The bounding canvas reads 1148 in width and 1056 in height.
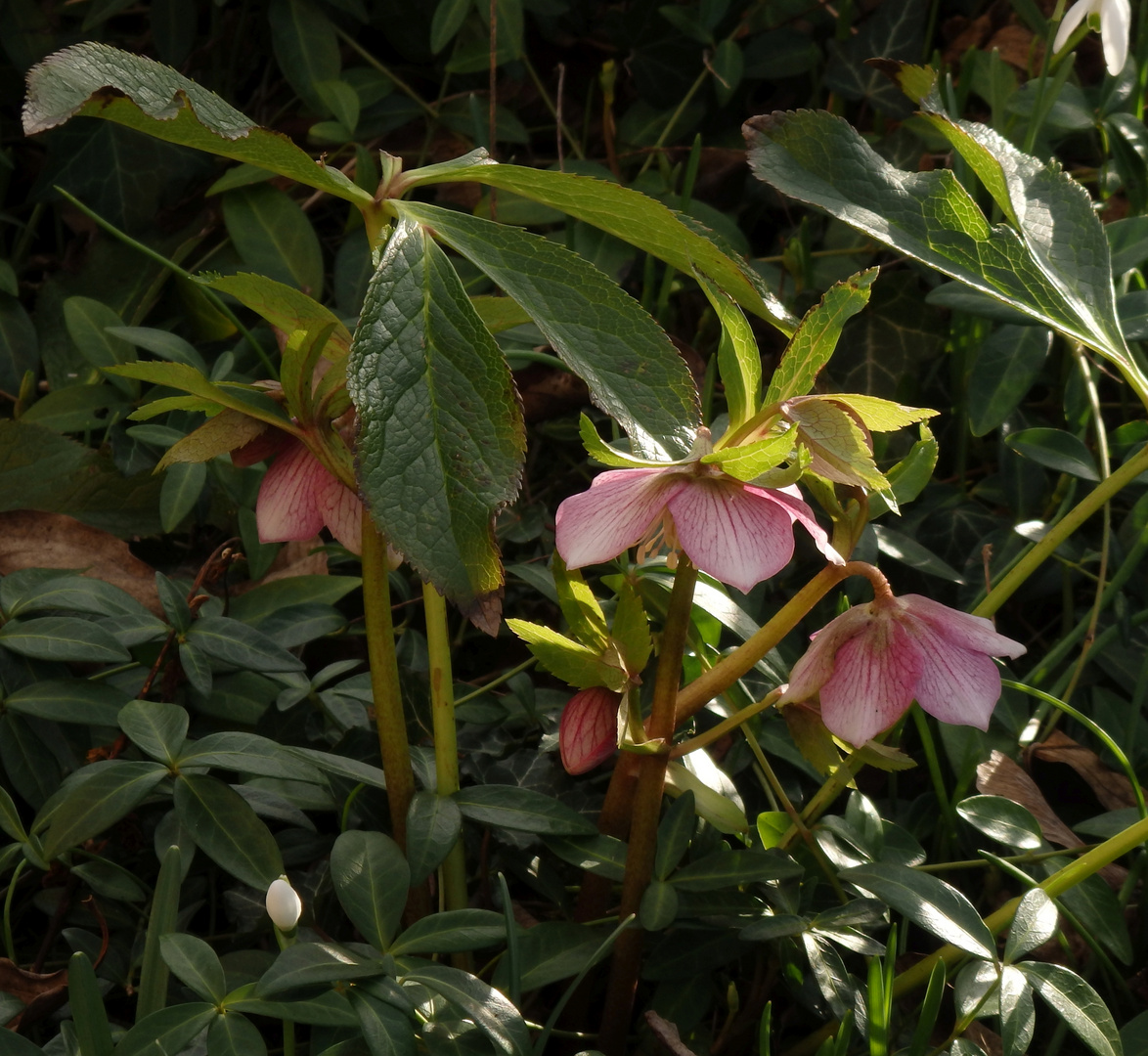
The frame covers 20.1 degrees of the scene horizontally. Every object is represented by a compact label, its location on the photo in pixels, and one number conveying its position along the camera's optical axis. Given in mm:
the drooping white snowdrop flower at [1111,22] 817
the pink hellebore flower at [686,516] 732
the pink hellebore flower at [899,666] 749
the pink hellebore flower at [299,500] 789
